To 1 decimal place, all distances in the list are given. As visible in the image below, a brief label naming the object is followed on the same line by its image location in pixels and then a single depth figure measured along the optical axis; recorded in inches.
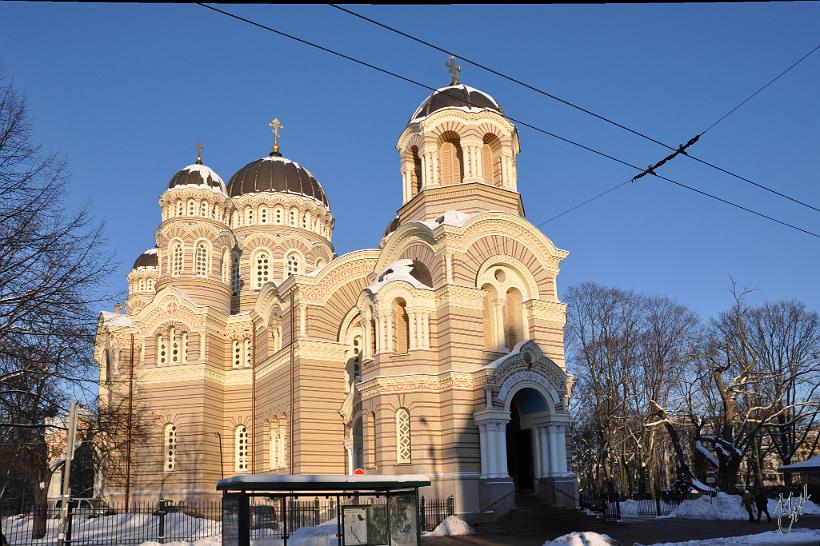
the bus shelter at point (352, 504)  519.5
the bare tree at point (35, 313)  559.5
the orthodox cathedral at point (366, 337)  990.4
